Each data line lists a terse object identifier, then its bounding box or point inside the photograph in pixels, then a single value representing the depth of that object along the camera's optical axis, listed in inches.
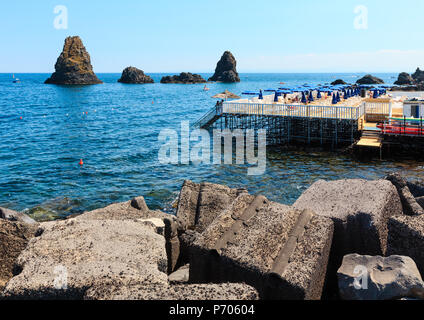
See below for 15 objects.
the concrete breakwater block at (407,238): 274.5
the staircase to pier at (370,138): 1106.7
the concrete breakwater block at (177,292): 185.0
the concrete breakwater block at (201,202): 536.4
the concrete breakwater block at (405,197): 385.8
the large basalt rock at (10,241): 316.2
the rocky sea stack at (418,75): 4963.1
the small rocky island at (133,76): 7691.9
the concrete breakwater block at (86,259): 211.0
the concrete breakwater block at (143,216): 396.8
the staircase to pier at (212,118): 1508.4
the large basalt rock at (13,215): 578.9
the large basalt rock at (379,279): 236.8
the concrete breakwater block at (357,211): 295.4
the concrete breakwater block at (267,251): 232.5
